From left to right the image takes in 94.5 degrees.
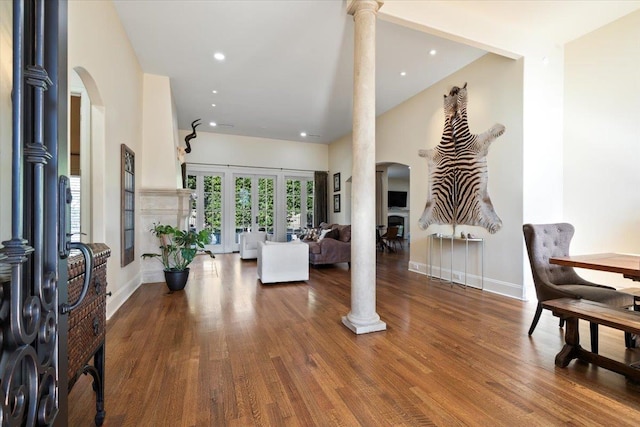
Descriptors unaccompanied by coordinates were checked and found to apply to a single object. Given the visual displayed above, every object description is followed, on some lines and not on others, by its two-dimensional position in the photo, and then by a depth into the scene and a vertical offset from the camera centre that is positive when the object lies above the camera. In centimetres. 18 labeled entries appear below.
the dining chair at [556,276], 252 -61
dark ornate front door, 62 -3
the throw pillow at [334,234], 674 -46
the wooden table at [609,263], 199 -37
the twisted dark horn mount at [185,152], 661 +139
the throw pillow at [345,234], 648 -44
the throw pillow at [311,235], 735 -54
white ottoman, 479 -79
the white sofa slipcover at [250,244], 734 -75
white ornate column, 295 +43
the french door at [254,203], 904 +34
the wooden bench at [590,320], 193 -72
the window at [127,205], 380 +12
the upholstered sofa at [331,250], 616 -75
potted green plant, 435 -55
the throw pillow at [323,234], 671 -46
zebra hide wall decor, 444 +67
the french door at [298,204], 957 +33
